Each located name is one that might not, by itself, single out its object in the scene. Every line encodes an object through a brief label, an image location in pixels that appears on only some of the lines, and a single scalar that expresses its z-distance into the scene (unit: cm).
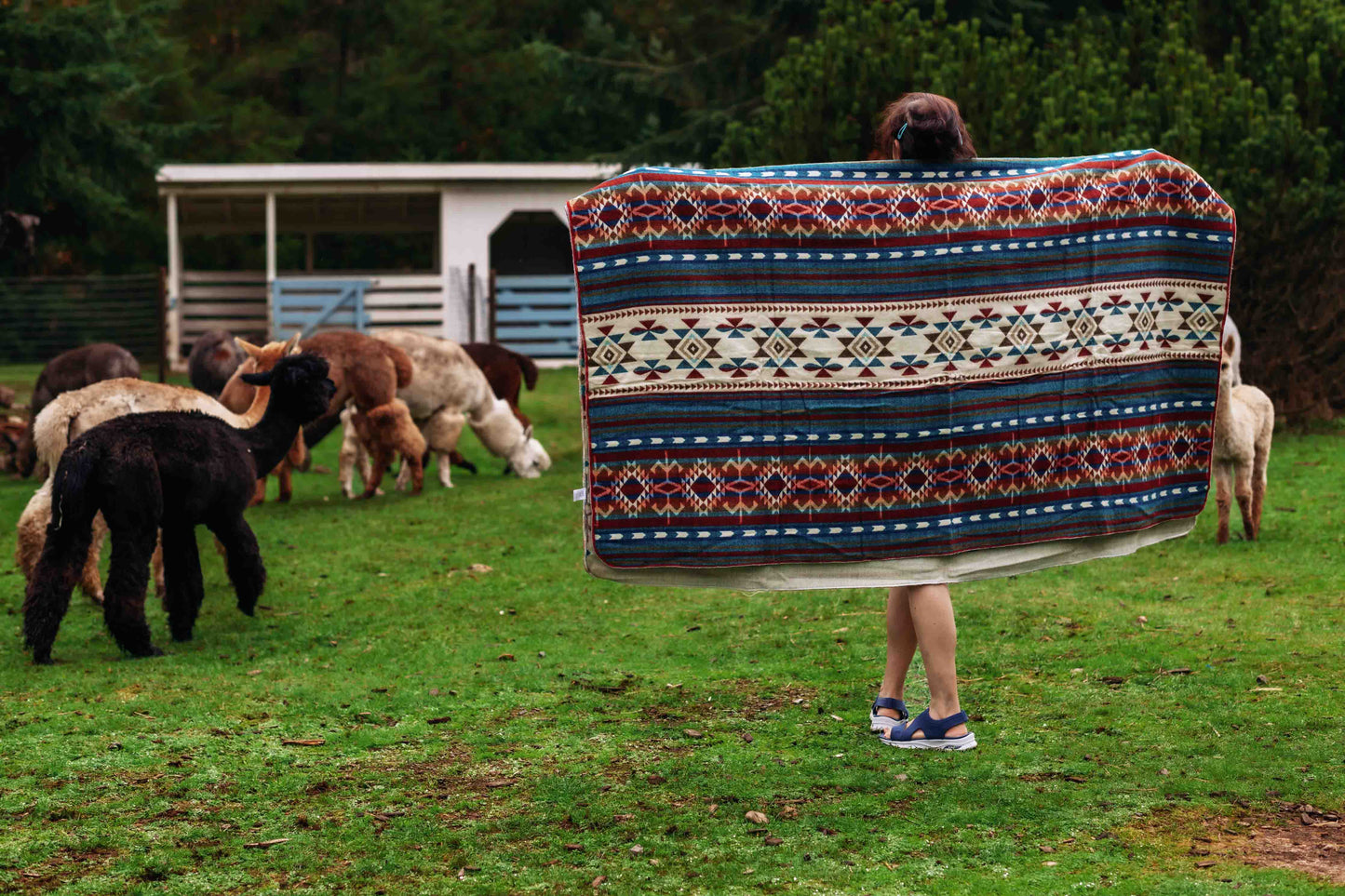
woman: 516
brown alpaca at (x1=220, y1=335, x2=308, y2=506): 1130
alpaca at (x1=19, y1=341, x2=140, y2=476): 1457
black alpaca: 739
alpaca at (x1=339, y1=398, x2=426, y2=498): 1388
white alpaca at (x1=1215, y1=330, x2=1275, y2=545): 964
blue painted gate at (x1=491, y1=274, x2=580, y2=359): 2694
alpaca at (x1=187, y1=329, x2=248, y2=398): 1546
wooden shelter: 2655
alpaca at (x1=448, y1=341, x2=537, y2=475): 1689
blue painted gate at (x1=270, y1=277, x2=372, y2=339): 2619
